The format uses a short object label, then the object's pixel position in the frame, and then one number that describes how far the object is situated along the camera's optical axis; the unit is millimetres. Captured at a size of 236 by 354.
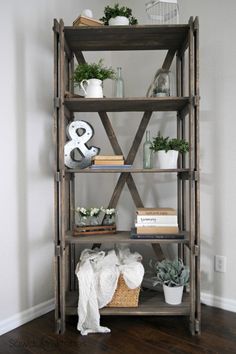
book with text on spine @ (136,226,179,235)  1875
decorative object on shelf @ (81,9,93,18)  1854
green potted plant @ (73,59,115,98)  1831
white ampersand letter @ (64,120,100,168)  1918
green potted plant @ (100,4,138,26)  1812
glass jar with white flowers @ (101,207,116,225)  2061
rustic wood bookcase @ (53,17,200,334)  1714
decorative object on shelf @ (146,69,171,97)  1948
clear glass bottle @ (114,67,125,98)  1990
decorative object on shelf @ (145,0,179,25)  1971
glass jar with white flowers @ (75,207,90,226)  1987
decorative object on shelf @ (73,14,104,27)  1800
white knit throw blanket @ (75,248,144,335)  1771
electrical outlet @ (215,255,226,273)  2086
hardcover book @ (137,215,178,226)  1894
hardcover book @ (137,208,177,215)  1901
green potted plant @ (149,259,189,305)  1904
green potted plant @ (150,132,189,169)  1849
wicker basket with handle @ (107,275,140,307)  1873
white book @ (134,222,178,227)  1888
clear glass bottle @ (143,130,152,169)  1976
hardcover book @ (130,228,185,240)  1828
